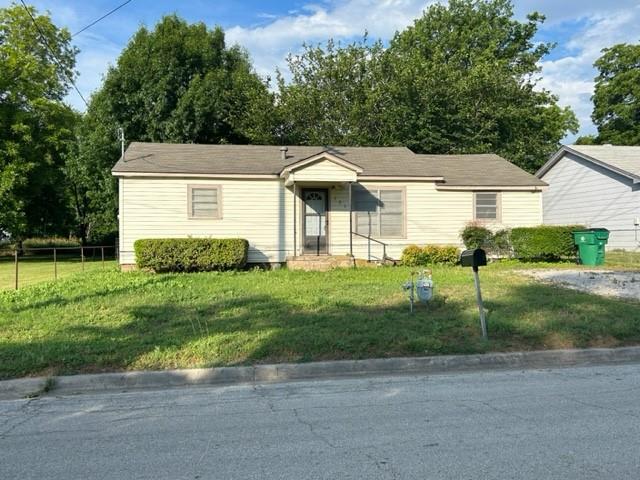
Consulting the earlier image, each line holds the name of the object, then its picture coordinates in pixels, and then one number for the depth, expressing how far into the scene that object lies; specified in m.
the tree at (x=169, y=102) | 28.83
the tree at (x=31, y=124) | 27.55
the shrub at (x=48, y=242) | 44.12
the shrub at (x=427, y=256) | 17.22
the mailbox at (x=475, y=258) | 7.34
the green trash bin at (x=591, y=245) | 16.17
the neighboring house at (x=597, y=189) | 22.23
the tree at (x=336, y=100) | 30.64
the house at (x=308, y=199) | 16.23
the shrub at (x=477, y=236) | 17.42
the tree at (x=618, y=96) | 41.75
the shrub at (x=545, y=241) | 16.86
